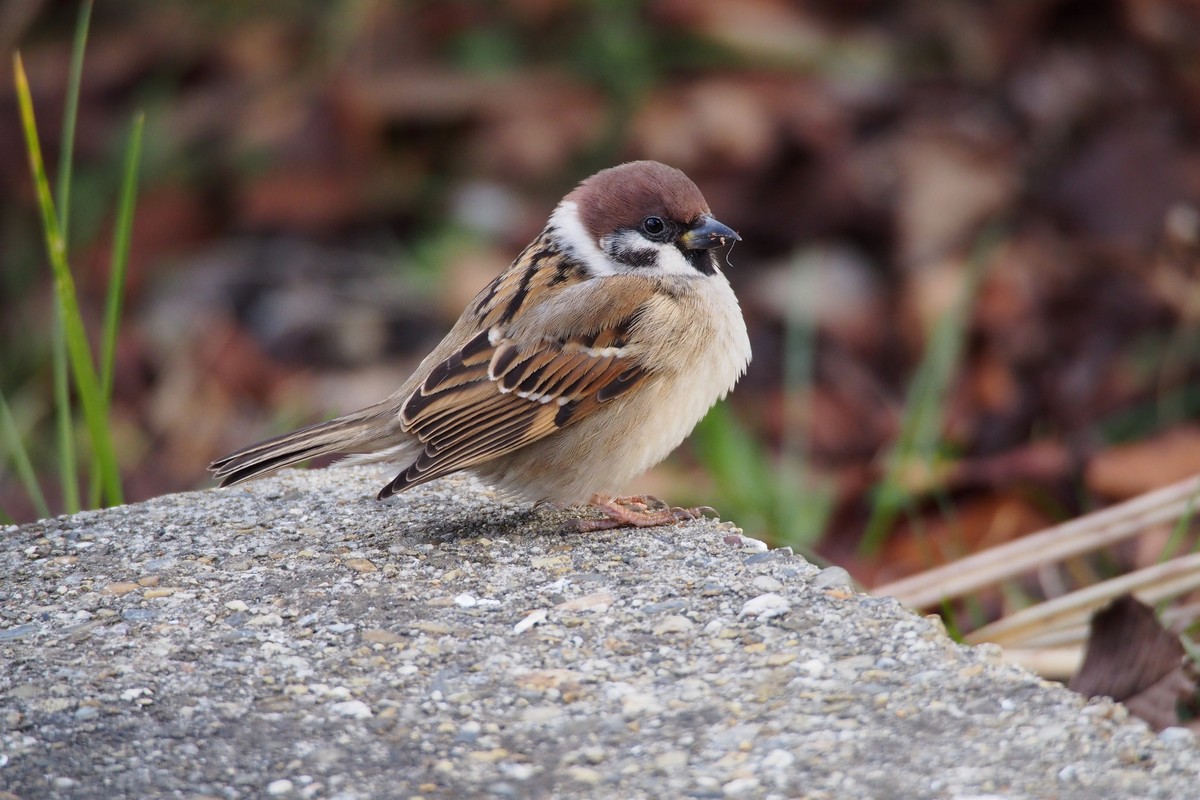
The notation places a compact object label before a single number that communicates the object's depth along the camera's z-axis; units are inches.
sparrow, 259.8
